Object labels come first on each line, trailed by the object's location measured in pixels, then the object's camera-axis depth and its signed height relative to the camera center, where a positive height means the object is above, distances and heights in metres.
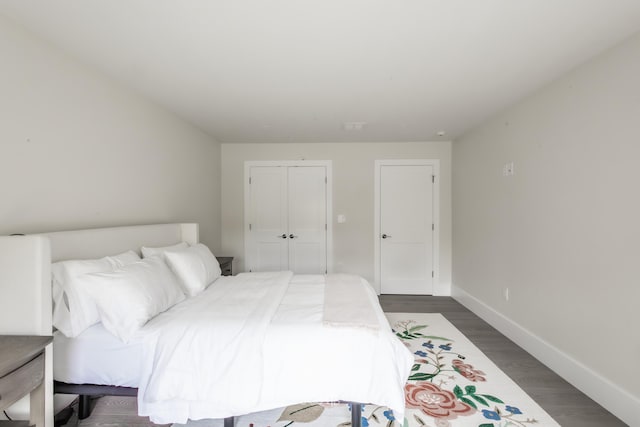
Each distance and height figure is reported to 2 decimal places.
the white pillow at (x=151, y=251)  2.20 -0.31
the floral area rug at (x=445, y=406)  1.68 -1.29
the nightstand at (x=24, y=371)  1.06 -0.67
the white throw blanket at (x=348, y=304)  1.62 -0.65
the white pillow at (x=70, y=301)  1.50 -0.50
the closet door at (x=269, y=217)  4.25 -0.05
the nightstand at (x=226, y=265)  3.27 -0.63
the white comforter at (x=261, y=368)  1.47 -0.86
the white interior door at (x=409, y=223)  4.18 -0.14
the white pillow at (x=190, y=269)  2.20 -0.46
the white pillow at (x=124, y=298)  1.53 -0.50
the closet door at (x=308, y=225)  4.23 -0.18
